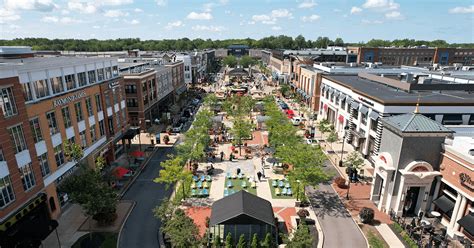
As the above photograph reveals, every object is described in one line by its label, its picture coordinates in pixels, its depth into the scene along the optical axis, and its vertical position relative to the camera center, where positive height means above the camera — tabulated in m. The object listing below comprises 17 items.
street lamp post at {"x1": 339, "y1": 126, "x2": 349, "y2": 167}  53.49 -17.81
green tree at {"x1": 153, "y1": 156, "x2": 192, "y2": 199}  36.72 -16.30
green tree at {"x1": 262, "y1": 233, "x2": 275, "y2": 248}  27.32 -18.48
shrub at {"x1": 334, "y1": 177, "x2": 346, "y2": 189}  42.78 -20.25
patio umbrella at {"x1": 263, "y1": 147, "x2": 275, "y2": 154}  53.66 -19.83
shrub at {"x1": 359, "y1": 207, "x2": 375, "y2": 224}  33.78 -19.76
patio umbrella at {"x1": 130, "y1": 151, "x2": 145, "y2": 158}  49.28 -18.44
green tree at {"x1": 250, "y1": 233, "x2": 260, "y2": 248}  27.11 -18.18
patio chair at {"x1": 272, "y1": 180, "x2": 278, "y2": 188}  42.91 -20.54
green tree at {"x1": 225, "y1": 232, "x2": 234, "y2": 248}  27.50 -18.45
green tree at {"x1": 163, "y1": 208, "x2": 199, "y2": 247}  26.44 -17.33
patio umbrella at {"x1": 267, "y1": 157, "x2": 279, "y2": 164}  50.35 -20.01
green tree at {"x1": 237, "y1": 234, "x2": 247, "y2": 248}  26.64 -18.03
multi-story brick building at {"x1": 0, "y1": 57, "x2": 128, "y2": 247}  27.14 -10.09
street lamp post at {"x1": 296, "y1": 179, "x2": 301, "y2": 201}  36.72 -18.27
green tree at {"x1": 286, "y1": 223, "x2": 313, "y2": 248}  25.91 -17.39
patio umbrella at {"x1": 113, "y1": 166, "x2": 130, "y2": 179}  41.53 -18.17
